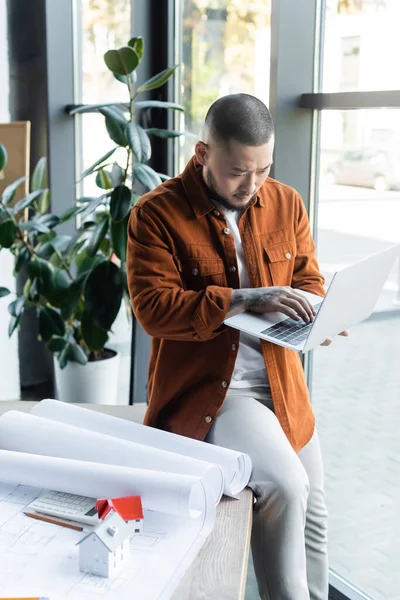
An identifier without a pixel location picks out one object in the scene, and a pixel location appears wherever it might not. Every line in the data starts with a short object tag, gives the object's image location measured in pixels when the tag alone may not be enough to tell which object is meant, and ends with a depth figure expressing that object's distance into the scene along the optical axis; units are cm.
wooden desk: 106
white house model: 103
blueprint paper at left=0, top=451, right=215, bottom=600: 102
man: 146
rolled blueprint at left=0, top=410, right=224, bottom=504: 126
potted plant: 256
